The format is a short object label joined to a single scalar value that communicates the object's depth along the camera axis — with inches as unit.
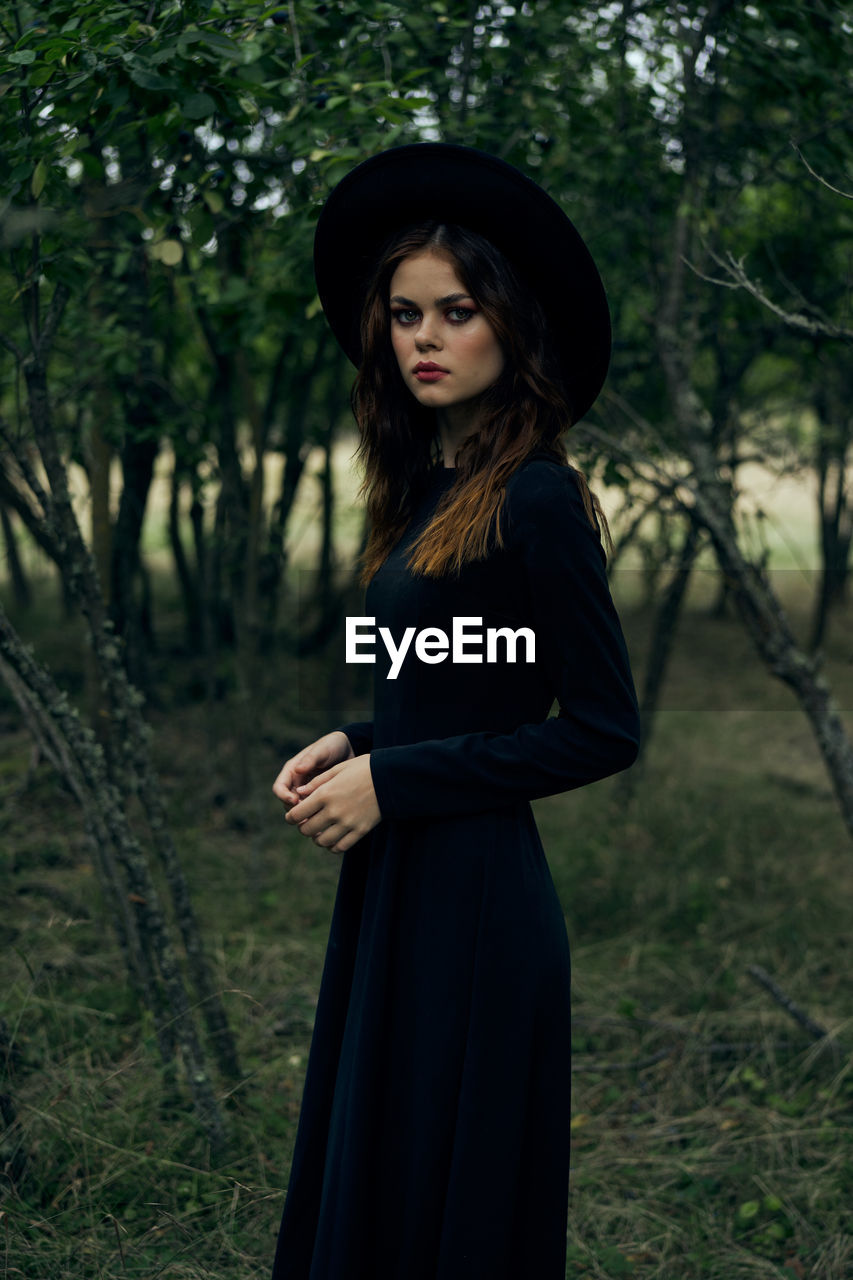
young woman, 59.1
